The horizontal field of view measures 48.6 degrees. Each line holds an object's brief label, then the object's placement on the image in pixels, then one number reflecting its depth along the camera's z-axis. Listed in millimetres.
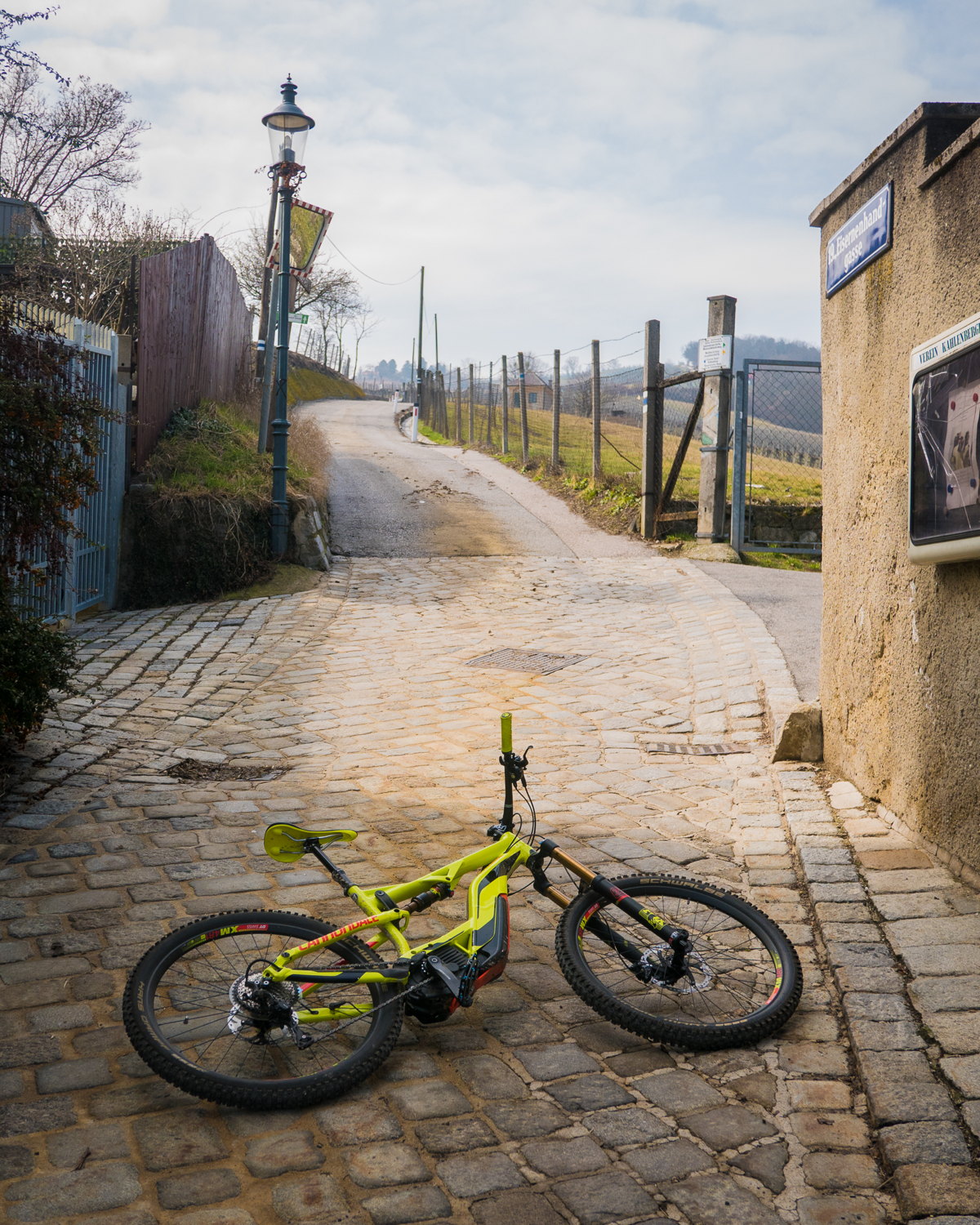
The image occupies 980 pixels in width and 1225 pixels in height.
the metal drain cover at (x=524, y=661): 8758
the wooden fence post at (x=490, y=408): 25203
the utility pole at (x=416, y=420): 30500
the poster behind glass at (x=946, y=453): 3990
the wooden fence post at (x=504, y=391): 23516
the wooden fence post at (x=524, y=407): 21688
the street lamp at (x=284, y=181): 12203
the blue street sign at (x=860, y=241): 4988
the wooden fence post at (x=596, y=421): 17281
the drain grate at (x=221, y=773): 6039
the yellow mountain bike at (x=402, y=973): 3023
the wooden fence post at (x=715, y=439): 12977
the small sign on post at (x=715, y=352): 12984
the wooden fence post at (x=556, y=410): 19578
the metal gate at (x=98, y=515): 9781
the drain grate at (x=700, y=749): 6668
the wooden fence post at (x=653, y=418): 14562
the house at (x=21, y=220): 20094
